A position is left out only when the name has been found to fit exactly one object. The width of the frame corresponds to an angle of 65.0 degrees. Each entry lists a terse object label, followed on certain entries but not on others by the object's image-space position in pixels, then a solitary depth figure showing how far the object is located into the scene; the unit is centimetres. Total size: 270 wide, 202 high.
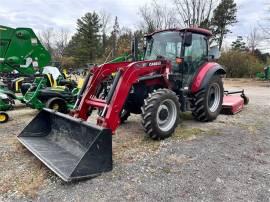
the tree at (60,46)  4442
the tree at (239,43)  3211
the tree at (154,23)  2467
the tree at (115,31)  3308
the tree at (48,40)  4694
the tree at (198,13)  2382
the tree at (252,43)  3135
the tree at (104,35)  3618
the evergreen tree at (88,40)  3456
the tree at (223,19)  2609
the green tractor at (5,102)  536
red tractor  281
